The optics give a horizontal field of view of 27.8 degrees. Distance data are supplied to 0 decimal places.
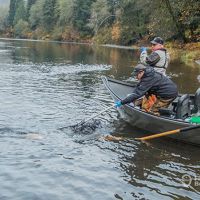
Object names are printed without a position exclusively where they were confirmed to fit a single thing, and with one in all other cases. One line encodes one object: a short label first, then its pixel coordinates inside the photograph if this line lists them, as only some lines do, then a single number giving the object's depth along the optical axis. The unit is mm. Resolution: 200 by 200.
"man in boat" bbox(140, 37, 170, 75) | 11578
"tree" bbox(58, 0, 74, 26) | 90438
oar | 9295
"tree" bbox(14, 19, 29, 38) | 111812
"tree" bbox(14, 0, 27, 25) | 123375
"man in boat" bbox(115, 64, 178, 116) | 10406
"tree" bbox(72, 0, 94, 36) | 85362
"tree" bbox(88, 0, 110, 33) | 75638
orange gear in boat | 10852
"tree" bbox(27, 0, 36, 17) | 123844
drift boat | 9703
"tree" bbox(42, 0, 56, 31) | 102438
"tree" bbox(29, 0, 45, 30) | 108875
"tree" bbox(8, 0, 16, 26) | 132625
